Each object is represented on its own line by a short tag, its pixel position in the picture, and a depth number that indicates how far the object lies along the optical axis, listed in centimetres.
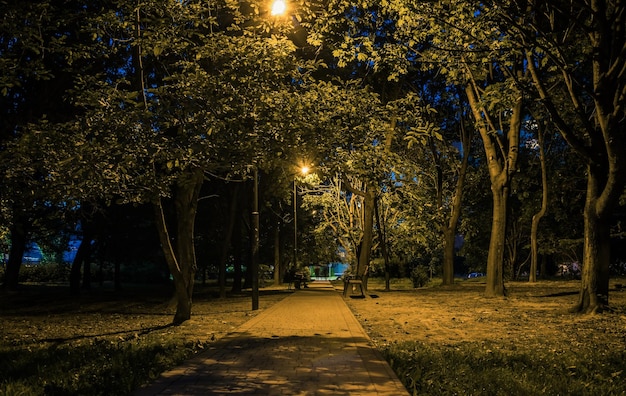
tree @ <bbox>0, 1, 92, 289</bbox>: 941
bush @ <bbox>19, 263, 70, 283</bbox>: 5769
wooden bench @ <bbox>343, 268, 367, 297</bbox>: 2367
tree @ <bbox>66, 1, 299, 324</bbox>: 985
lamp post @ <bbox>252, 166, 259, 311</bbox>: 1823
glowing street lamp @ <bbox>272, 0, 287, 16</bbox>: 1135
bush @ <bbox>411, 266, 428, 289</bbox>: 3778
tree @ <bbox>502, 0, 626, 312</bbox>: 1241
